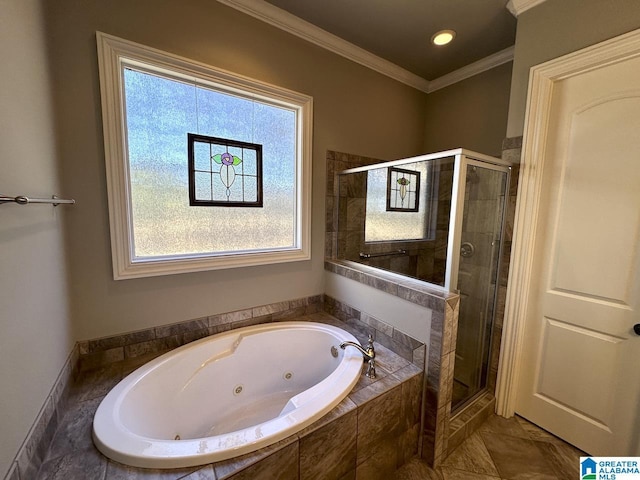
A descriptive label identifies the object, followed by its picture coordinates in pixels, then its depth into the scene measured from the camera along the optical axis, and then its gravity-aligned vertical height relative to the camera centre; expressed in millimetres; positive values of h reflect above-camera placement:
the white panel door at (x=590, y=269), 1362 -298
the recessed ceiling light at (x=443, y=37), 1934 +1343
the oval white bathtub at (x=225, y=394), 967 -959
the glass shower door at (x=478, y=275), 1618 -409
